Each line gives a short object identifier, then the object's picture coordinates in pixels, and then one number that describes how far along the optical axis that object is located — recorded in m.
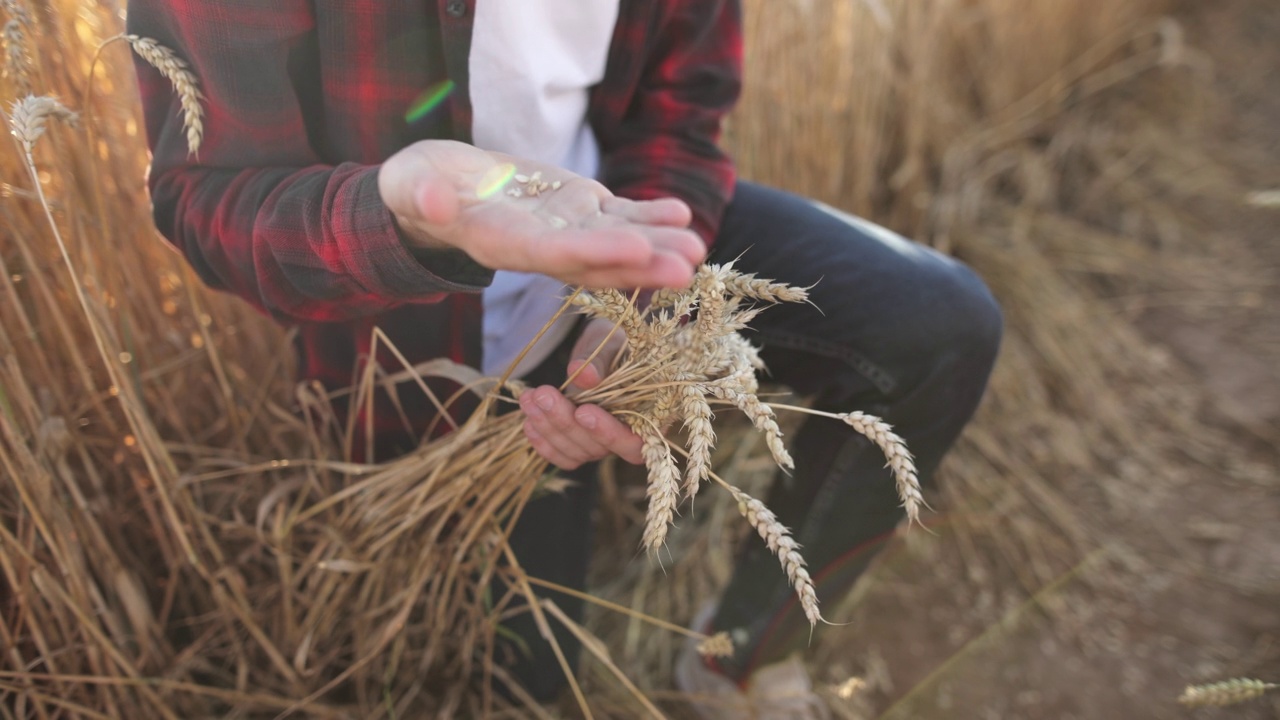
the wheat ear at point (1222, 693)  0.88
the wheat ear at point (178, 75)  0.76
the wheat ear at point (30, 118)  0.71
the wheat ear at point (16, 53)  0.76
